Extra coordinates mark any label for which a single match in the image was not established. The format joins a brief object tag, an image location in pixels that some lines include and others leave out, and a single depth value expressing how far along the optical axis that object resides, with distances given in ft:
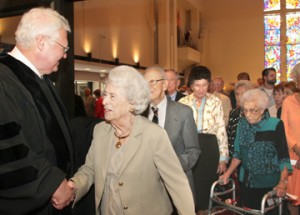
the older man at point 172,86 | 11.36
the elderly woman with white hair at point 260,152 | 7.40
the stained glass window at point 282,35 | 40.95
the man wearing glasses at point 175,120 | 6.94
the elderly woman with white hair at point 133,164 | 4.97
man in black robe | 4.36
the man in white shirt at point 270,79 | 14.99
